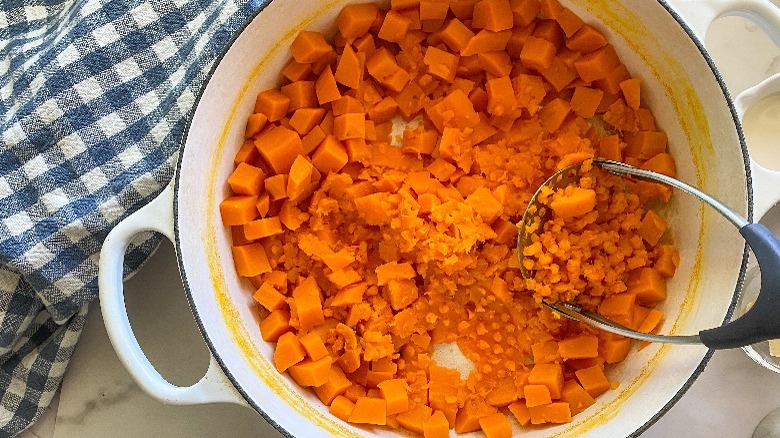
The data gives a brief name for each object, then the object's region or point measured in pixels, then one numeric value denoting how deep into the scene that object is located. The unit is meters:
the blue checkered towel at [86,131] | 0.37
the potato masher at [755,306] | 0.25
